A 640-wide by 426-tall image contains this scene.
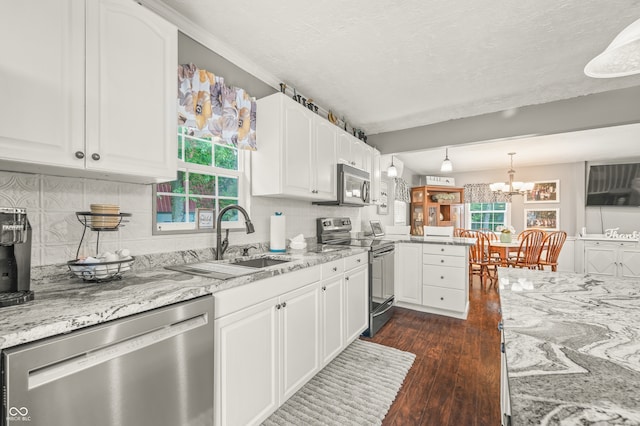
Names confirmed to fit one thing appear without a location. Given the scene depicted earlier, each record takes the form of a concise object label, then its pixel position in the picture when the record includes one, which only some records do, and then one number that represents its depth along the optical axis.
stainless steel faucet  1.83
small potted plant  4.84
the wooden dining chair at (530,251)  4.47
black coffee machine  0.88
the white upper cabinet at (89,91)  0.99
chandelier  5.46
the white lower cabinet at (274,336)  1.32
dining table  4.64
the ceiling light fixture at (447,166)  4.45
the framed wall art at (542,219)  6.11
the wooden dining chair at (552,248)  4.54
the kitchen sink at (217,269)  1.44
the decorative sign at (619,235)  5.13
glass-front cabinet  6.96
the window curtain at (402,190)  5.96
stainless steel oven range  2.82
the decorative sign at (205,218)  1.97
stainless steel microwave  2.96
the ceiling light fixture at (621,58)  0.95
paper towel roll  2.38
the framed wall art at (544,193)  6.09
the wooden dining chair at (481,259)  4.70
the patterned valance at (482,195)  6.62
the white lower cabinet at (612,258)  5.02
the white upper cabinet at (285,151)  2.22
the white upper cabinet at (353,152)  3.07
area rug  1.68
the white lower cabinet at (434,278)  3.32
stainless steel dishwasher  0.75
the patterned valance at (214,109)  1.81
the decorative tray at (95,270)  1.16
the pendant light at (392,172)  4.45
